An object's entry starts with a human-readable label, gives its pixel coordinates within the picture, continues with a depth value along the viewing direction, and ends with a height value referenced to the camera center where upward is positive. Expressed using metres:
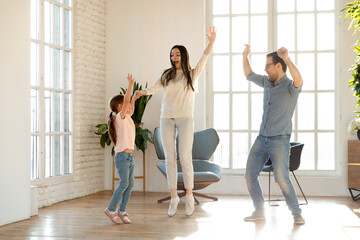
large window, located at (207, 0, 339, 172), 6.98 +0.66
